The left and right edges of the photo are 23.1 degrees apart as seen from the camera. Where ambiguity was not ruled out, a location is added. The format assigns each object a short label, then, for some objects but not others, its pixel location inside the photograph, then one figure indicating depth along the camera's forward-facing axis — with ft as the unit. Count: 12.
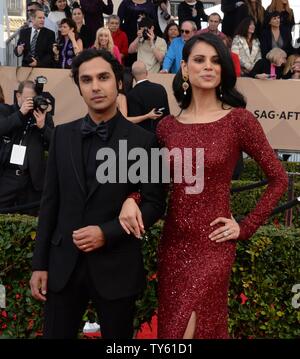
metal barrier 38.53
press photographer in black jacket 20.45
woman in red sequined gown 10.44
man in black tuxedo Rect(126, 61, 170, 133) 25.64
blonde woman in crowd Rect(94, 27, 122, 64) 29.09
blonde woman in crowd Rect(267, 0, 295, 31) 36.78
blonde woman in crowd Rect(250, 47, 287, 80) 32.99
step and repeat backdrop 31.71
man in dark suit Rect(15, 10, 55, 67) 32.48
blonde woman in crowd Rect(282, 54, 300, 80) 33.76
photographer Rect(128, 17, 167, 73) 33.40
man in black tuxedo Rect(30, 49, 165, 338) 10.21
